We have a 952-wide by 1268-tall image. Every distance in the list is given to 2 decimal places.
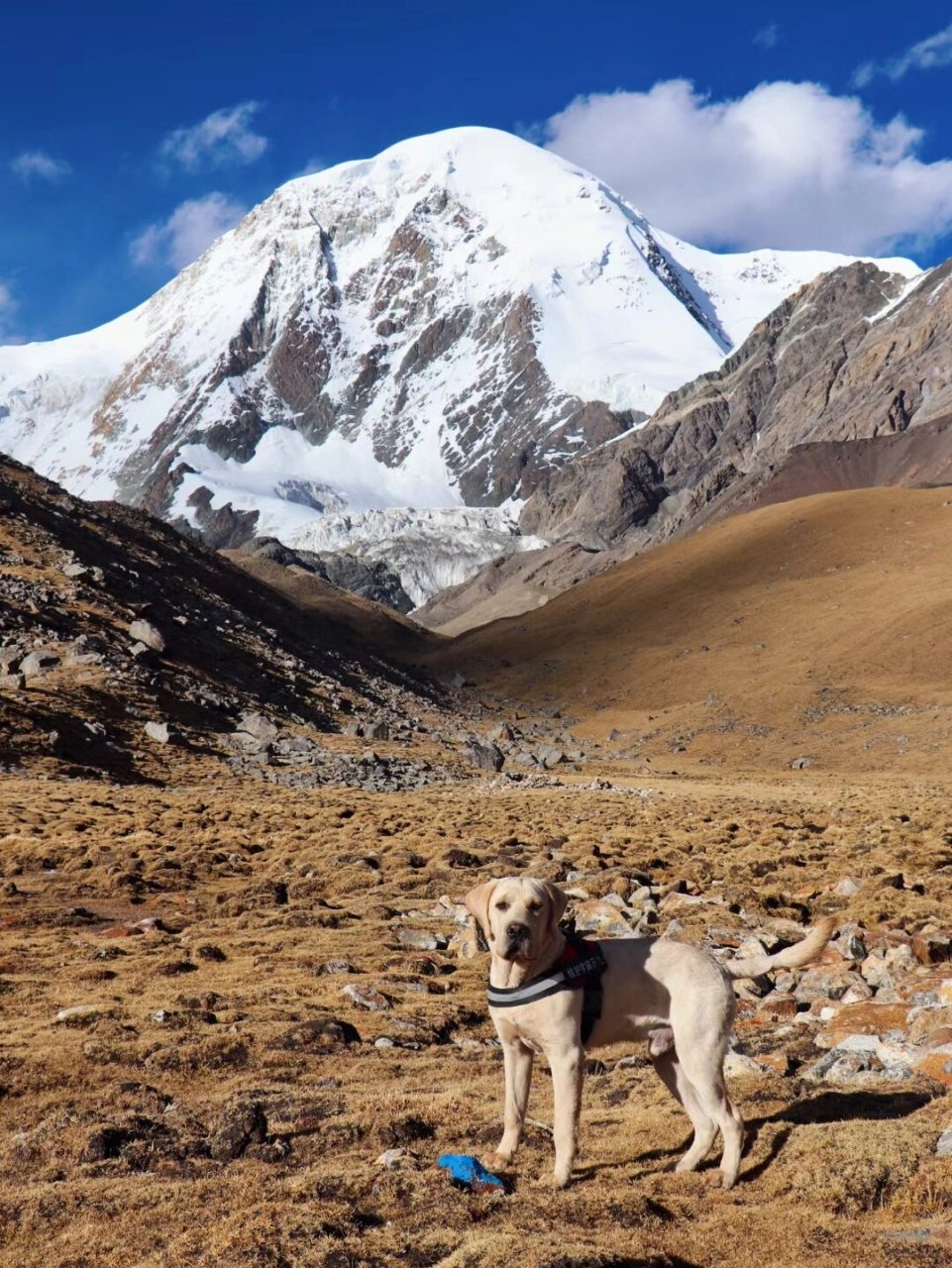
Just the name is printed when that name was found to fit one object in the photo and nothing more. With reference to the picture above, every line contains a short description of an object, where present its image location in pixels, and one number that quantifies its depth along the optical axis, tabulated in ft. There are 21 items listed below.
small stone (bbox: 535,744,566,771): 180.45
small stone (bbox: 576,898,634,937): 54.49
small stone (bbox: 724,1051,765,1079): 32.09
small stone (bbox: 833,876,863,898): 62.13
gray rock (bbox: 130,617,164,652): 169.68
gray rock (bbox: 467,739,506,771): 167.53
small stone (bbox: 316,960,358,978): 49.70
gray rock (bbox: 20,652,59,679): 143.64
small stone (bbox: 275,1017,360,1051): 38.34
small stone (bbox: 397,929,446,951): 56.24
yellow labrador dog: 24.39
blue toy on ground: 23.82
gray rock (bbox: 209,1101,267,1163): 27.55
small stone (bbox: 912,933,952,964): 45.52
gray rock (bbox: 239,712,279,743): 152.97
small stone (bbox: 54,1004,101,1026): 39.83
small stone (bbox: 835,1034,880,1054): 33.47
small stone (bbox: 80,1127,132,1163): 27.30
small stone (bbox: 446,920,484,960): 54.75
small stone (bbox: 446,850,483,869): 76.02
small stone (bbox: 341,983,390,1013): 43.75
